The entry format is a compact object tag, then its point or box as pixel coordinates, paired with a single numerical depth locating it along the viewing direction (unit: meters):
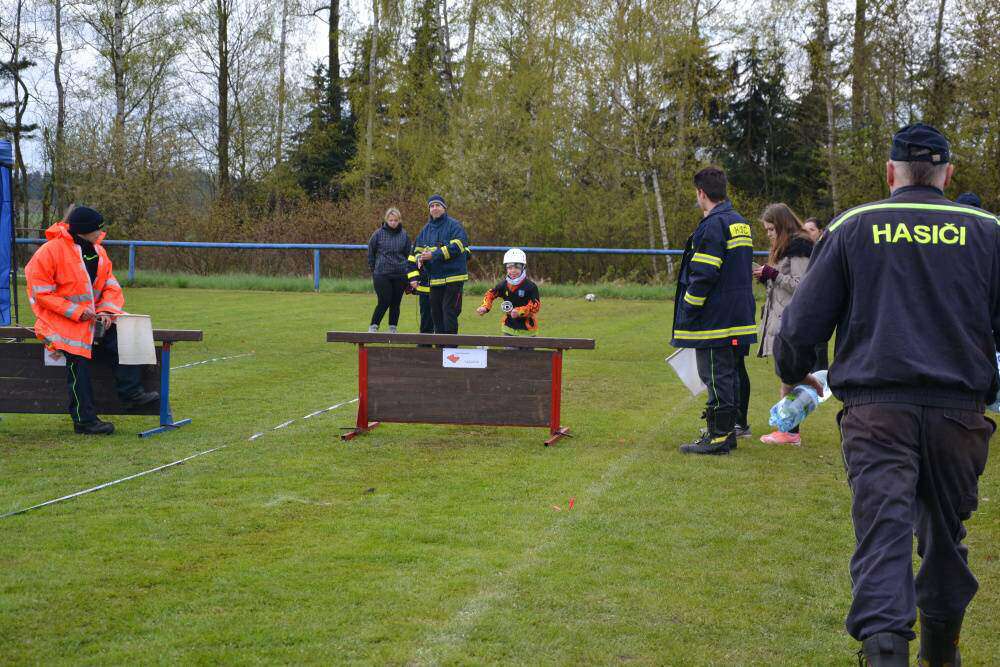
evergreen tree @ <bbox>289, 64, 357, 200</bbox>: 43.00
